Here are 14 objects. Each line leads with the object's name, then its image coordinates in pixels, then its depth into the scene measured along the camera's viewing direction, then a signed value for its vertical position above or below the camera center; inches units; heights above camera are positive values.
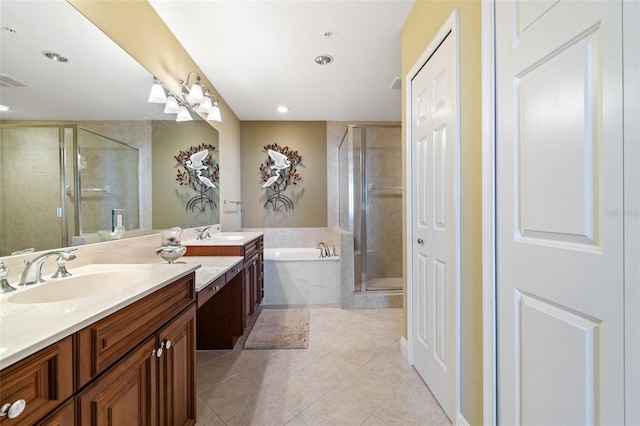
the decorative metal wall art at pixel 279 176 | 149.9 +20.7
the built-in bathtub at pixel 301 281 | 122.6 -33.6
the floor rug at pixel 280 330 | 85.6 -44.6
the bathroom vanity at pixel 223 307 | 83.3 -31.2
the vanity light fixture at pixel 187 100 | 69.6 +37.1
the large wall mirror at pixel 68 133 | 37.0 +14.8
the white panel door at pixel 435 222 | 51.1 -2.9
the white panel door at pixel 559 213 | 25.3 -0.5
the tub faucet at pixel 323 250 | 131.9 -21.1
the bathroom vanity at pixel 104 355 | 21.8 -15.6
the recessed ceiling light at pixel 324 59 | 88.7 +53.6
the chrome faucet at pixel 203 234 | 96.5 -8.4
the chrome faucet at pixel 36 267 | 35.8 -7.7
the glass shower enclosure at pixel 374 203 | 124.1 +3.6
